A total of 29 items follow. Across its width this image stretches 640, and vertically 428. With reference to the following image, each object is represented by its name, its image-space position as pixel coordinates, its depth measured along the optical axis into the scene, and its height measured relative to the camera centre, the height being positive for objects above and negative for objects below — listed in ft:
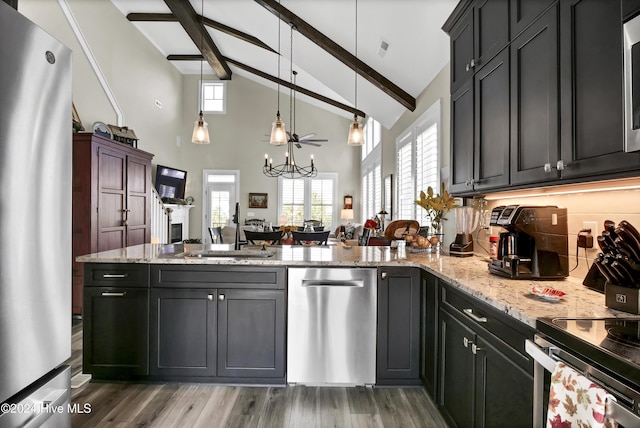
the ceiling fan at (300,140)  22.17 +5.04
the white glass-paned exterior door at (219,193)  33.58 +2.04
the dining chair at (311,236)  13.04 -0.82
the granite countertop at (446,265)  4.18 -1.08
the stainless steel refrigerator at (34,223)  3.11 -0.09
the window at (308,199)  34.22 +1.53
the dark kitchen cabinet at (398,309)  7.88 -2.12
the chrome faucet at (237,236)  8.58 -0.58
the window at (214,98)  33.83 +11.27
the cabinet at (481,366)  4.04 -2.09
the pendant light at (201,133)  15.32 +3.56
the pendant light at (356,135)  14.14 +3.26
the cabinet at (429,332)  7.04 -2.48
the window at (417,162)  12.75 +2.26
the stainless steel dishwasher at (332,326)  7.88 -2.51
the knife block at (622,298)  3.91 -0.96
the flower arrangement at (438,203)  9.95 +0.34
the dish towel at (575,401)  2.60 -1.50
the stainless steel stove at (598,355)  2.58 -1.20
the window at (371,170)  25.04 +3.54
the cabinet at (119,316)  7.88 -2.30
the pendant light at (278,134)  14.50 +3.37
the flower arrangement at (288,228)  20.41 -0.83
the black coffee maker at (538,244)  5.90 -0.49
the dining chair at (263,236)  11.56 -0.72
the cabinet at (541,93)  4.03 +1.83
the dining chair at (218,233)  18.93 -1.01
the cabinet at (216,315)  7.86 -2.26
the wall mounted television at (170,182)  27.53 +2.66
